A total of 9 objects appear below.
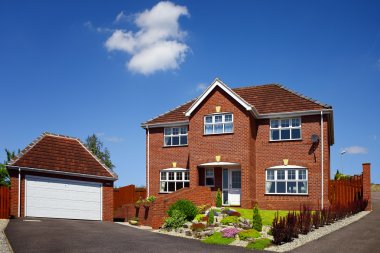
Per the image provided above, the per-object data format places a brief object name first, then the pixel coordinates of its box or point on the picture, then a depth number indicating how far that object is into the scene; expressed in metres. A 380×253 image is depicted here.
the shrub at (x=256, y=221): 20.81
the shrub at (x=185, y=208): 24.34
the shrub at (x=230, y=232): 19.63
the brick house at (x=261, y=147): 30.31
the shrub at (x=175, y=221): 22.88
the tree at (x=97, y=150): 66.75
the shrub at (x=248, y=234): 19.19
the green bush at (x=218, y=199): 29.14
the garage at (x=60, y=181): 29.11
